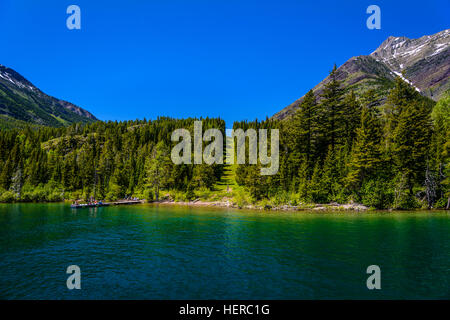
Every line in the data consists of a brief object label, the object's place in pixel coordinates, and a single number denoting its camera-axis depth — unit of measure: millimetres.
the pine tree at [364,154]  53625
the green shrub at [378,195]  51031
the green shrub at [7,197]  86562
